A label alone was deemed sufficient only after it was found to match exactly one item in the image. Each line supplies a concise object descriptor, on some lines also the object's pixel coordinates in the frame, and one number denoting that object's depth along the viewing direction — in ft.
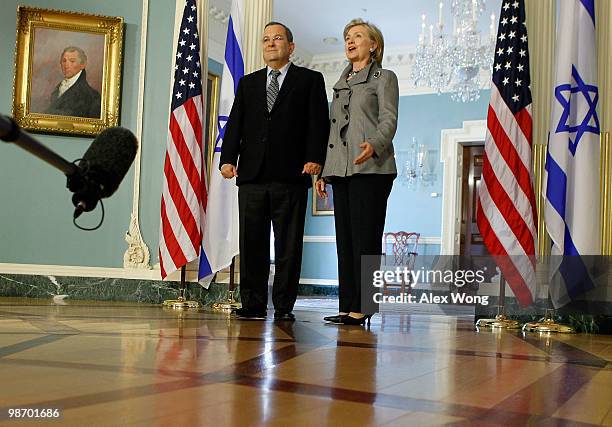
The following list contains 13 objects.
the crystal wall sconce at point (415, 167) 36.27
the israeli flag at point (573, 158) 12.80
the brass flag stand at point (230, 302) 15.38
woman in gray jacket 11.66
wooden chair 35.27
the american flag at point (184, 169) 16.44
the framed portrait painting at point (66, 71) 18.45
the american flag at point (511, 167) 13.32
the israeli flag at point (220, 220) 16.11
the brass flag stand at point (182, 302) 15.90
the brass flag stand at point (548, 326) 12.58
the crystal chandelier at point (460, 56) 26.53
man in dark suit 12.48
